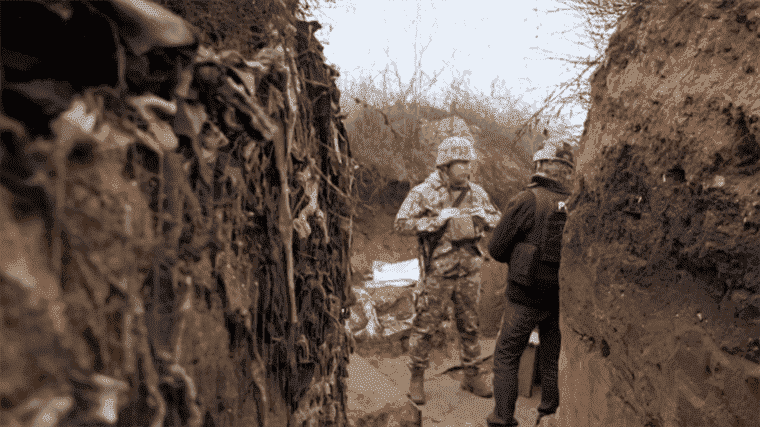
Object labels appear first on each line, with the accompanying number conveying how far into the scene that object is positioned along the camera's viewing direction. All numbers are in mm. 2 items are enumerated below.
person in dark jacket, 2816
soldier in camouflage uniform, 4133
